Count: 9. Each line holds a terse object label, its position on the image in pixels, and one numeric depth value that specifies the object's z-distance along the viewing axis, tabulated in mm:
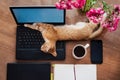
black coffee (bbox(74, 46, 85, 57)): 1119
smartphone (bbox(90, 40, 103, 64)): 1121
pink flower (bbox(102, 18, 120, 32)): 944
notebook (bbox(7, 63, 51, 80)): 1100
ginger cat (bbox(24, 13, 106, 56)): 1114
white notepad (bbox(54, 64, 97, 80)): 1105
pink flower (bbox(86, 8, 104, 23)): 913
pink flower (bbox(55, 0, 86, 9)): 936
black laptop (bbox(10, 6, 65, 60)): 1106
